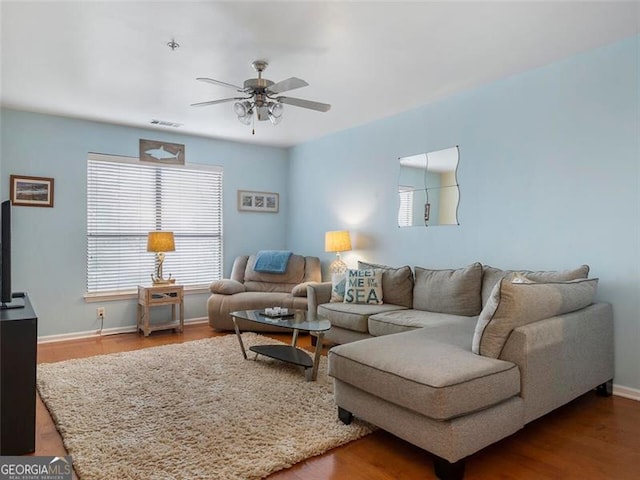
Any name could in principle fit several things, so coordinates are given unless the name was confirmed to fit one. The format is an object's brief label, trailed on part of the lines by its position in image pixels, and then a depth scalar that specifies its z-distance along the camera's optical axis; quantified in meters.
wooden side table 4.80
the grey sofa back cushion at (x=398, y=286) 4.07
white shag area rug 2.03
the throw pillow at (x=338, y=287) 4.32
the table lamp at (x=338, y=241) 5.00
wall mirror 4.07
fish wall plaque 5.20
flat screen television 2.43
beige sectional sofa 1.89
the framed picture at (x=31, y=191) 4.39
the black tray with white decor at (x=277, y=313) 3.68
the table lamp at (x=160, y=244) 4.91
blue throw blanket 5.50
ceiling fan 3.04
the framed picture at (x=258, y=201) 6.05
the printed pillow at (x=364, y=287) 4.13
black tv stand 2.15
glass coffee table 3.22
